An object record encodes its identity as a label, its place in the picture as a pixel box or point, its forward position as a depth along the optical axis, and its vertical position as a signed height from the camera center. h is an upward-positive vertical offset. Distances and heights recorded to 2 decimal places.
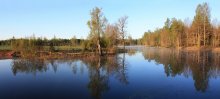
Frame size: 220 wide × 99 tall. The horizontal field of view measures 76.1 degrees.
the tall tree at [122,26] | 47.15 +6.90
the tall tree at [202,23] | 47.35 +7.61
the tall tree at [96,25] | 32.98 +5.10
